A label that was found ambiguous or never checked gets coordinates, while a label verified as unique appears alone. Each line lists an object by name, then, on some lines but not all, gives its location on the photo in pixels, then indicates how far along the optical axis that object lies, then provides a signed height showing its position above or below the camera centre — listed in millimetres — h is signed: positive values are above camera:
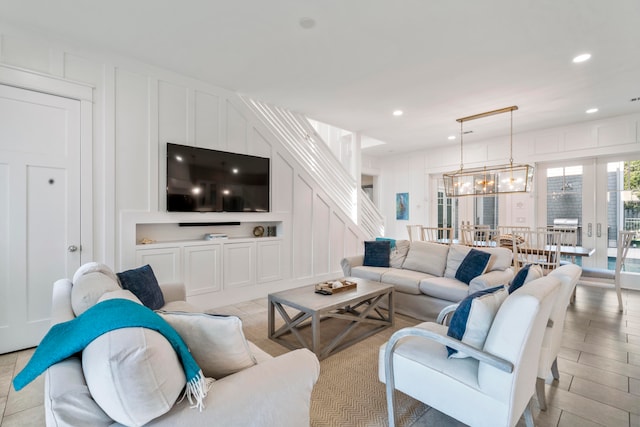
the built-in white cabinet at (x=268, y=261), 4480 -725
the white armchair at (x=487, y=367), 1385 -818
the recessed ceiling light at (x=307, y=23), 2654 +1714
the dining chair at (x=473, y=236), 5000 -422
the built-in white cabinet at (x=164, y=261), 3455 -556
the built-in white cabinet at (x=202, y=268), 3764 -706
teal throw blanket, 1021 -455
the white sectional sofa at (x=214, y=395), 921 -675
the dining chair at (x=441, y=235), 5456 -534
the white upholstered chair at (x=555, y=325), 1827 -719
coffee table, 2666 -996
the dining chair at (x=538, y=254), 4145 -607
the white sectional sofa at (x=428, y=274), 3356 -787
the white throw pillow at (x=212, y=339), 1291 -544
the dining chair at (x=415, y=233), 7832 -524
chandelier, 4625 +541
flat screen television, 3678 +439
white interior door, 2740 +77
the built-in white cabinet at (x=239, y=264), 4133 -721
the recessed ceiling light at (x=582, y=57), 3166 +1664
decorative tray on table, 3059 -776
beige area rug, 1892 -1290
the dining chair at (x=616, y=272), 3901 -985
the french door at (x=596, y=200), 5023 +236
